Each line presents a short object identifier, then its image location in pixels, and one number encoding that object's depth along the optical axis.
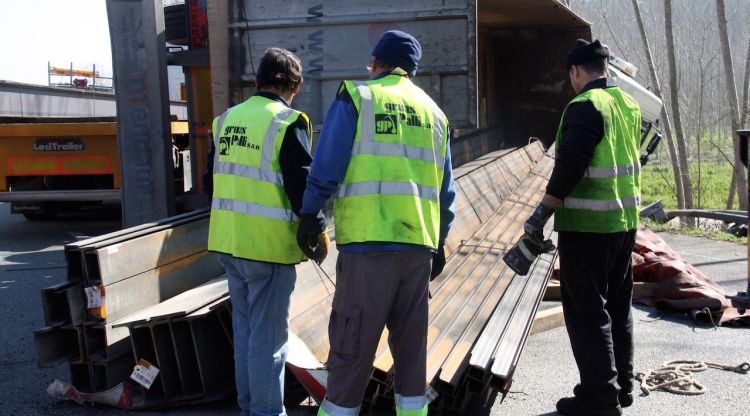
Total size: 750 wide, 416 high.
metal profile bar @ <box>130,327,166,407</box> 4.38
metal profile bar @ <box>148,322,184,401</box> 4.35
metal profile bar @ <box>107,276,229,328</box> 4.30
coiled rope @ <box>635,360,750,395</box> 4.65
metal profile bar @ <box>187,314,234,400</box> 4.36
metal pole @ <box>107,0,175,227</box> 7.49
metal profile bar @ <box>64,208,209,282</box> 4.41
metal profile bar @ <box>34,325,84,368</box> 4.37
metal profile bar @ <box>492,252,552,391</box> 3.77
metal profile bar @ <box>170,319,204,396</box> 4.35
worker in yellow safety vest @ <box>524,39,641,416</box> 4.04
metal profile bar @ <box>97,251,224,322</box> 4.55
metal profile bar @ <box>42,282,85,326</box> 4.37
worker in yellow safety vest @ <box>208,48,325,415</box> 3.68
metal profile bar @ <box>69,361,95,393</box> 4.56
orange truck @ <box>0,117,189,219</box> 11.28
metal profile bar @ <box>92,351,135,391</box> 4.51
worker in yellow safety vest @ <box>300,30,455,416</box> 3.29
